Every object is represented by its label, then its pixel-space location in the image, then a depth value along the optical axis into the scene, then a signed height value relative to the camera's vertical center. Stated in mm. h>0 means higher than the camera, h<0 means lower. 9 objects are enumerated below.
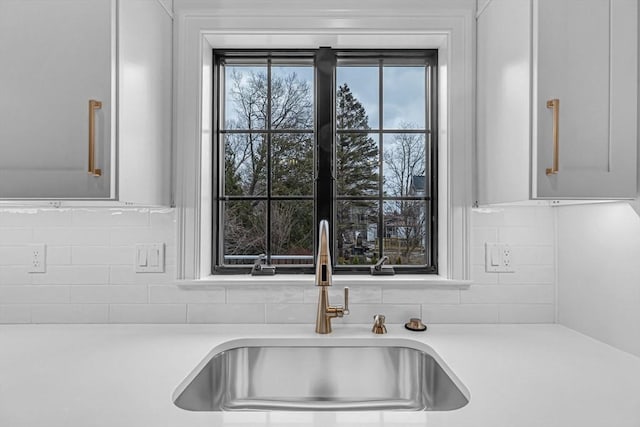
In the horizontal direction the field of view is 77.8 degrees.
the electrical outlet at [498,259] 1634 -178
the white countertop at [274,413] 856 -443
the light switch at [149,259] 1630 -185
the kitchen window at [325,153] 1821 +281
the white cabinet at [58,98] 1194 +350
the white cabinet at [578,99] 1144 +344
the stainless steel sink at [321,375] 1382 -576
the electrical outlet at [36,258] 1621 -183
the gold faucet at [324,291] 1439 -286
